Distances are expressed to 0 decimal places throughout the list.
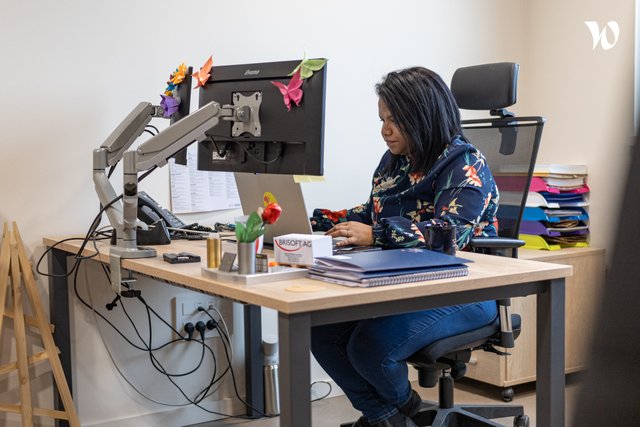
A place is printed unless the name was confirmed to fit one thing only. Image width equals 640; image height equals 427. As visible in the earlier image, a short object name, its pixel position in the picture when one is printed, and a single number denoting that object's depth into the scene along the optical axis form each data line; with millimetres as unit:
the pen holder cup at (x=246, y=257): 1514
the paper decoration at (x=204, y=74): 2053
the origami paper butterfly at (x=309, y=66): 1745
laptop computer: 1838
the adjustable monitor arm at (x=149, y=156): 1831
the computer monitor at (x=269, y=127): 1766
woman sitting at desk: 1886
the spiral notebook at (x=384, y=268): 1445
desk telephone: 2143
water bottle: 2824
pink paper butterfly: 1779
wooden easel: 2271
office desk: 1337
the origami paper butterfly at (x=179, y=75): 2168
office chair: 1990
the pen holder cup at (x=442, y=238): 1732
